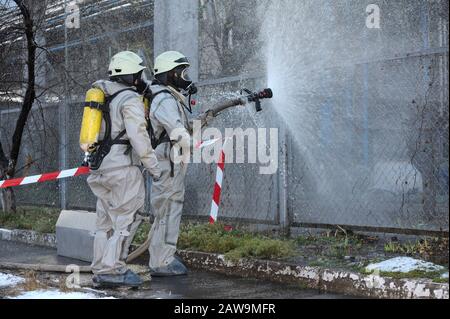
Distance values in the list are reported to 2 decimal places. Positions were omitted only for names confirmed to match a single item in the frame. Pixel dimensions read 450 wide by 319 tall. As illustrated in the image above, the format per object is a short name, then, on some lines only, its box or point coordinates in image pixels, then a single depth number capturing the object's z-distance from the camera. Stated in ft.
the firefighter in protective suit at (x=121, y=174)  18.75
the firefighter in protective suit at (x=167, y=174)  20.66
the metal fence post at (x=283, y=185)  24.98
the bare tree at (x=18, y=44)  31.45
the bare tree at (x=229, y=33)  30.45
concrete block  24.09
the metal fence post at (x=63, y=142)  35.12
